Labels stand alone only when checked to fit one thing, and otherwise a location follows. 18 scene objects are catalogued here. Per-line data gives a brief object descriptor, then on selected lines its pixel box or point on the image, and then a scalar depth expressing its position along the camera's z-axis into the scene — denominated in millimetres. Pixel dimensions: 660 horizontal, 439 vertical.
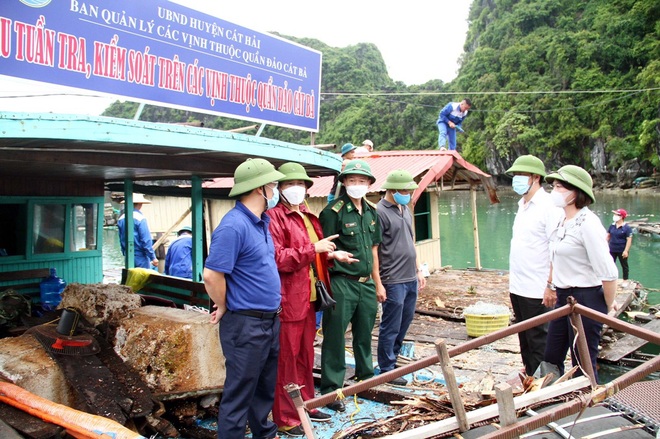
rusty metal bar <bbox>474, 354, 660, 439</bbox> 2674
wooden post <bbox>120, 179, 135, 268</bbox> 7328
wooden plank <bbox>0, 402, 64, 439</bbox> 3508
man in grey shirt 5445
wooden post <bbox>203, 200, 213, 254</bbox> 12961
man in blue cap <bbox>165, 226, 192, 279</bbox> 8203
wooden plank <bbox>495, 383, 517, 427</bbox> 2688
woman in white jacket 4105
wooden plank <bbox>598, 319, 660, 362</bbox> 9336
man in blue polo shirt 3588
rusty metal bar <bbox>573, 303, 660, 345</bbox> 2990
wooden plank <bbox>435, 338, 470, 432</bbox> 2897
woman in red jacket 4246
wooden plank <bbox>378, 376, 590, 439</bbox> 2906
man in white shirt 4984
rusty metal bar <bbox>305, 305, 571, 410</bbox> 3094
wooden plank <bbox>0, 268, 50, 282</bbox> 6590
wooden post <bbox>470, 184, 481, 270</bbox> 15961
